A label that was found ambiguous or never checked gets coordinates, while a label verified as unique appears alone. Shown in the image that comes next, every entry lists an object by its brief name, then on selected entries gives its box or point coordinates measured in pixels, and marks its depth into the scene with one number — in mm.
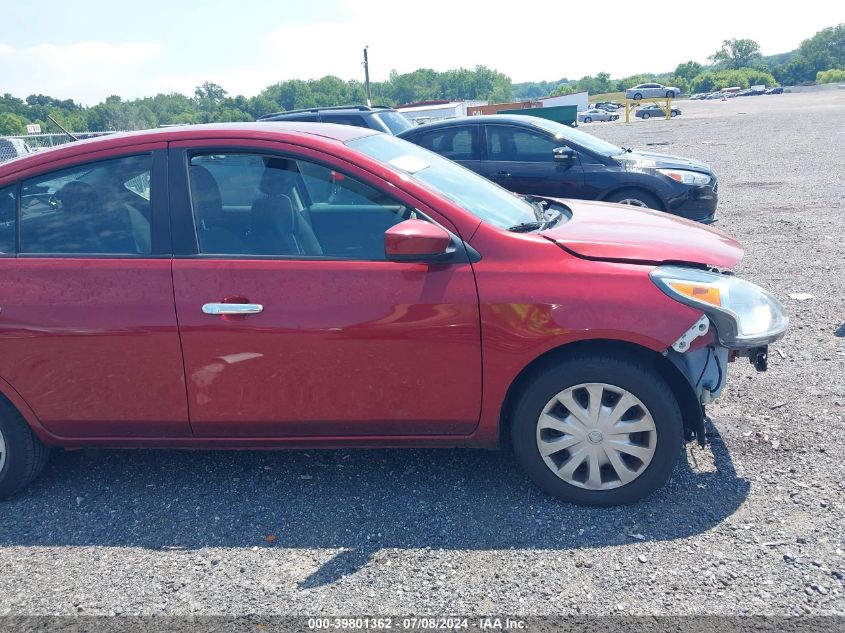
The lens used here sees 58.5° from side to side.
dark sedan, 8875
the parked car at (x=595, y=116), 54312
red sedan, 3354
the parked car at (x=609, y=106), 68562
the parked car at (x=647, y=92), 80250
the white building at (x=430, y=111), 29141
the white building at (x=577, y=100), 63303
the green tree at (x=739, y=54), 152750
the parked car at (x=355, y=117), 12078
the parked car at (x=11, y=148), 17281
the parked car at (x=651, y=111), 50325
